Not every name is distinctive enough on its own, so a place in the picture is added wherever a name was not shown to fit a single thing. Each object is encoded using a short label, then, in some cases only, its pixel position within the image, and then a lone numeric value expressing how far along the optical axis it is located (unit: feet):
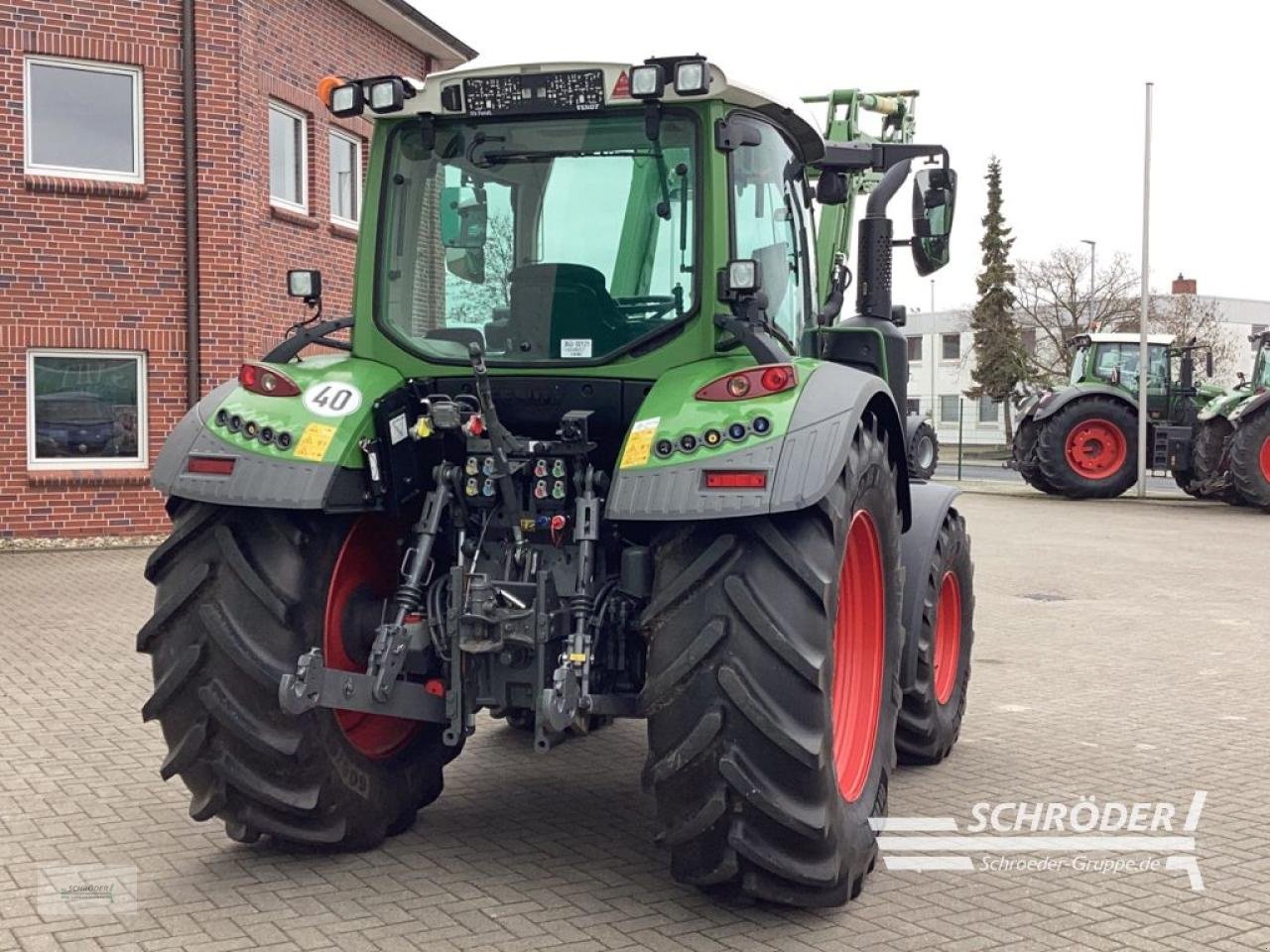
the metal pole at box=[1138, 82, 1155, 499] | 76.54
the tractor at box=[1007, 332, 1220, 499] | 77.66
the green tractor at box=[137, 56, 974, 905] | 13.60
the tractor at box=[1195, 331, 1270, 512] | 68.85
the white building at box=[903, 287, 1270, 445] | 198.18
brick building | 47.39
